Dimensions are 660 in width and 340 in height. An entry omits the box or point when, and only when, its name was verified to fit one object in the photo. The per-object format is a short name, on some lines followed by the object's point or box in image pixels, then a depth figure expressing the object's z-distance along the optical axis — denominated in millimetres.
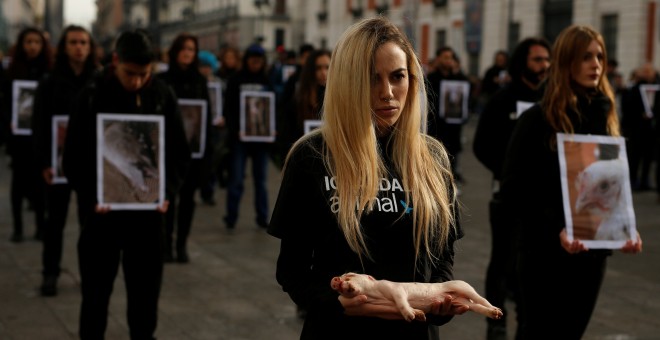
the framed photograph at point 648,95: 14703
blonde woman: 2707
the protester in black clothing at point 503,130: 6434
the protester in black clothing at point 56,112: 7020
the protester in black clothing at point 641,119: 14719
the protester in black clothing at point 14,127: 9344
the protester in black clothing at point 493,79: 16625
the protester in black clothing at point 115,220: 5191
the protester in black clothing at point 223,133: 11172
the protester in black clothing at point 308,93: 7387
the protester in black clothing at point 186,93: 8734
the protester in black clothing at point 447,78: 13328
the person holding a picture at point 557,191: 4562
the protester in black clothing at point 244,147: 10570
